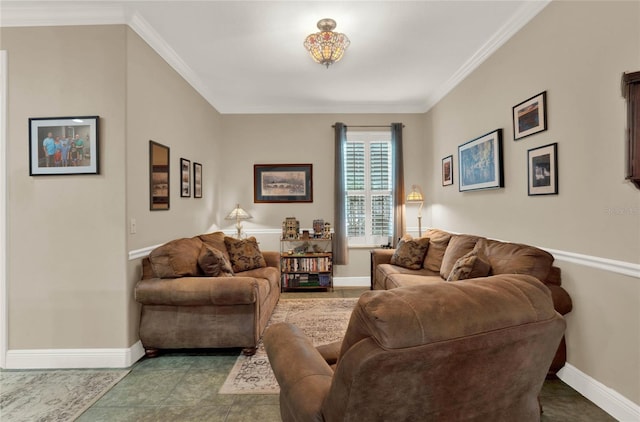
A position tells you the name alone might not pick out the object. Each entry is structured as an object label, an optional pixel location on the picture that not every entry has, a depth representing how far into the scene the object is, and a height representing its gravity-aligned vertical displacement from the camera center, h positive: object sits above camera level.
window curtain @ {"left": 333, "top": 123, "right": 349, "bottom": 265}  5.12 +0.06
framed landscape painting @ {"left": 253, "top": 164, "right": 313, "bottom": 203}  5.27 +0.45
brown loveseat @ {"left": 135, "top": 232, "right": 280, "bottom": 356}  2.66 -0.83
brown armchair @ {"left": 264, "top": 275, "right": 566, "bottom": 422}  0.83 -0.40
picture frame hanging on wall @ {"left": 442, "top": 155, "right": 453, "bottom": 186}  4.29 +0.55
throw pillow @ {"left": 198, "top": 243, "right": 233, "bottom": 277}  2.98 -0.50
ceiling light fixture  2.72 +1.45
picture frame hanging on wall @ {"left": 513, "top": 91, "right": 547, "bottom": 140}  2.49 +0.78
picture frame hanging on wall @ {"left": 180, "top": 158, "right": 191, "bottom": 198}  3.69 +0.40
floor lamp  4.87 +0.18
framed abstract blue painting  3.10 +0.51
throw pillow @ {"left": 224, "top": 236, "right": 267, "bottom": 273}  3.83 -0.54
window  5.35 +0.36
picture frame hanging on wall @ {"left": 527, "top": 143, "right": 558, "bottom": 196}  2.38 +0.31
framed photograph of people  2.63 +0.56
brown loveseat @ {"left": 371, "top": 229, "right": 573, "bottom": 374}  2.28 -0.48
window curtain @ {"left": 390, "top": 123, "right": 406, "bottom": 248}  5.16 +0.43
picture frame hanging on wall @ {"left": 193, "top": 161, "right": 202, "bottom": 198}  4.06 +0.42
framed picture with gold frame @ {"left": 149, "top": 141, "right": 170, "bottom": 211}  3.03 +0.36
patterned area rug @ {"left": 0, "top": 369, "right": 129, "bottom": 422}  2.04 -1.29
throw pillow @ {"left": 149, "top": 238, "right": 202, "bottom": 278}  2.75 -0.43
